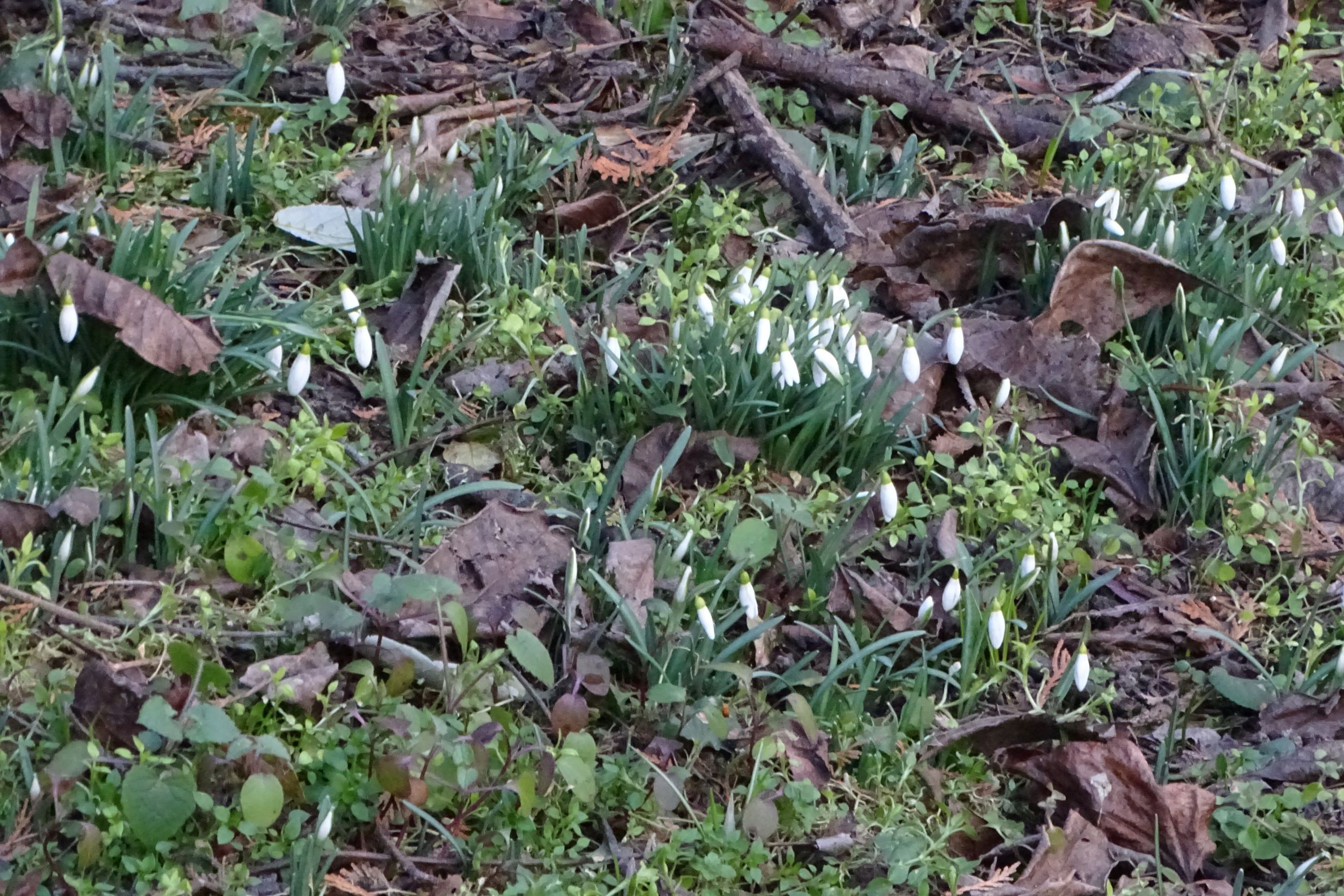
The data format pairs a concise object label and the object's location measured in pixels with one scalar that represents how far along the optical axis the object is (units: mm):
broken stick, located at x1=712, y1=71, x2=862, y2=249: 3705
